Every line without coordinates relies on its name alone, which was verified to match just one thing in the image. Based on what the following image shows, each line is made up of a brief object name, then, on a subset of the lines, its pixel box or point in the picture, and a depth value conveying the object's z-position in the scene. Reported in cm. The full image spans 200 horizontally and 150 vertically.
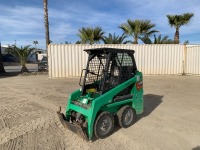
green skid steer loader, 317
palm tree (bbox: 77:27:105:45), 1574
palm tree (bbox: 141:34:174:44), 1550
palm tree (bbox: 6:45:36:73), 1389
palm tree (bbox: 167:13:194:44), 1528
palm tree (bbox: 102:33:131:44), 1597
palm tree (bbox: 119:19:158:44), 1432
